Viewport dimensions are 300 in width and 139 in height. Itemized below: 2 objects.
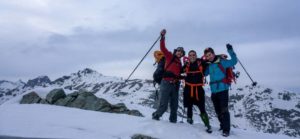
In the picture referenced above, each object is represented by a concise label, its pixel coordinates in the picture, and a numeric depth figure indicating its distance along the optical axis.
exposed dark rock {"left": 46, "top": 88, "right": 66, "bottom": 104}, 9.84
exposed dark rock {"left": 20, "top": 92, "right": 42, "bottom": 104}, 9.97
